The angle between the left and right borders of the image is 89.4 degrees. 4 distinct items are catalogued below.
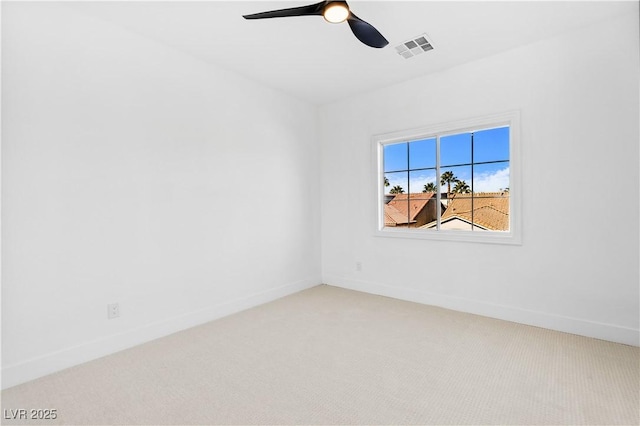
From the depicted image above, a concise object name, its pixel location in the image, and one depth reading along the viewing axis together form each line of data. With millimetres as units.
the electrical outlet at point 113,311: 2533
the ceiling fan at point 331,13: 1878
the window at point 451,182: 3205
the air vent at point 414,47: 2852
